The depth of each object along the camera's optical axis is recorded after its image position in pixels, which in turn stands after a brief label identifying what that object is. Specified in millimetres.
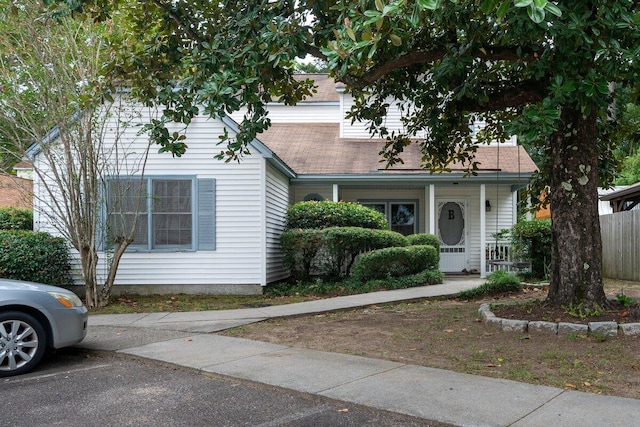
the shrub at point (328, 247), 12781
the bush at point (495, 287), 11258
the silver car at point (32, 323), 6035
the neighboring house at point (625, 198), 20094
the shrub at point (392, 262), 12781
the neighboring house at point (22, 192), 10367
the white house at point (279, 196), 12336
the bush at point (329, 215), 13586
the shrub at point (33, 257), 10766
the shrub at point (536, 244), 13781
